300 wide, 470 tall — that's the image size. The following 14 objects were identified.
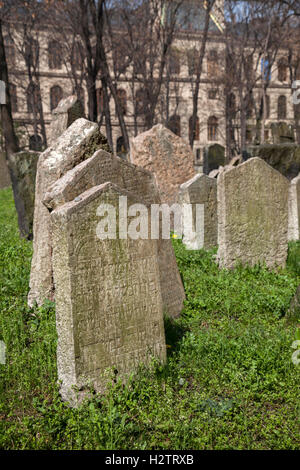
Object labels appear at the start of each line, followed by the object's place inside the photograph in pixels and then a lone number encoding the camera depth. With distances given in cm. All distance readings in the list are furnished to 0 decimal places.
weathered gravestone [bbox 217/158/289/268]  609
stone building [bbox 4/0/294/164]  2342
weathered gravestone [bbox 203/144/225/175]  1984
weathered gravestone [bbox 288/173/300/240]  864
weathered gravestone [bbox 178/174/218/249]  754
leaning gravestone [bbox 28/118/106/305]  442
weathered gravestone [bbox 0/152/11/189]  1955
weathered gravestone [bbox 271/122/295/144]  1567
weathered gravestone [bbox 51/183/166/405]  291
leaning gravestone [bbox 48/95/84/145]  561
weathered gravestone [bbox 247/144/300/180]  1063
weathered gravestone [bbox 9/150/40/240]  839
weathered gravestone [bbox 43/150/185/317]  366
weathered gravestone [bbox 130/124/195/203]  952
